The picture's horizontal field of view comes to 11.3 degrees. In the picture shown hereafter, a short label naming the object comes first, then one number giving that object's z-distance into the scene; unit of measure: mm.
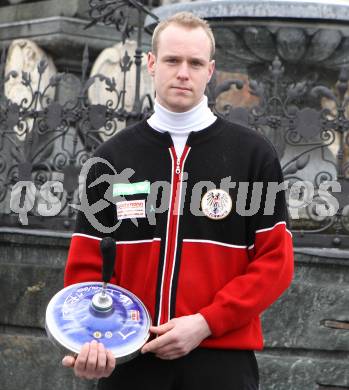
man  5499
